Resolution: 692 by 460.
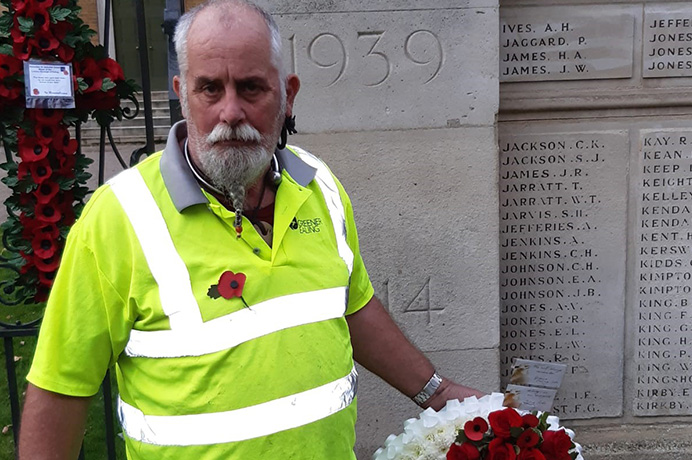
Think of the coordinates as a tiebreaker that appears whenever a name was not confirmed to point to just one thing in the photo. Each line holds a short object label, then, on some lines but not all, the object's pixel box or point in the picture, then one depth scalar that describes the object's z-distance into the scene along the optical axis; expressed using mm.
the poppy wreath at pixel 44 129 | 2768
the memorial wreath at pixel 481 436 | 1977
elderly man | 1668
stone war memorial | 3223
